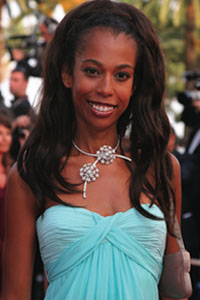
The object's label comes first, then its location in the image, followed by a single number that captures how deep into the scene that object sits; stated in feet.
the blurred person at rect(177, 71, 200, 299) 21.10
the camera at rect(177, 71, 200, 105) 27.79
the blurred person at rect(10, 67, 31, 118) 30.13
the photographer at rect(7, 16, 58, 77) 28.51
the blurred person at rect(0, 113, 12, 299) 21.73
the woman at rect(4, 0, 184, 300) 10.44
